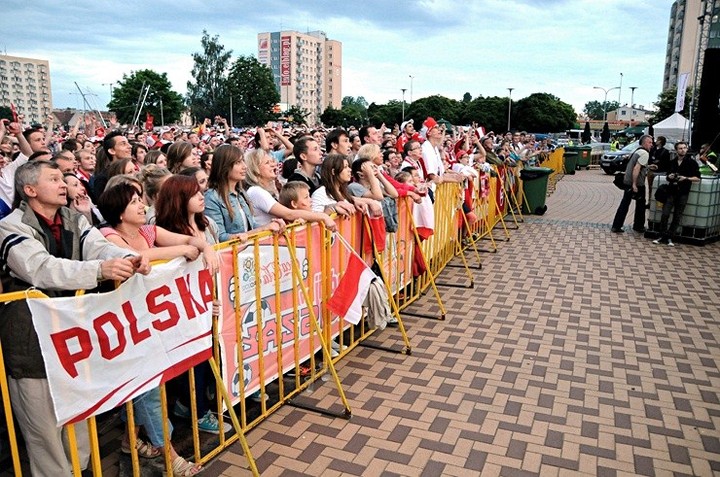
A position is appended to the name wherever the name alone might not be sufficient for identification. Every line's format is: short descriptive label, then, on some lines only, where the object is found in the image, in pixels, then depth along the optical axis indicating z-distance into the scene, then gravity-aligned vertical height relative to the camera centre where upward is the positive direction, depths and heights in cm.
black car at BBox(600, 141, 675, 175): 2592 -55
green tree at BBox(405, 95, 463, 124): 8219 +533
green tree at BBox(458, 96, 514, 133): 7600 +454
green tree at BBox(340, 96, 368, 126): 9643 +470
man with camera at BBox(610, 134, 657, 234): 1170 -77
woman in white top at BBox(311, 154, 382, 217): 540 -45
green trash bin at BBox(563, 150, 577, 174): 3024 -75
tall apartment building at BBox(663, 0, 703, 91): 8856 +1958
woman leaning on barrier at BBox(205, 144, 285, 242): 437 -43
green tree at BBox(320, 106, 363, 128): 9223 +409
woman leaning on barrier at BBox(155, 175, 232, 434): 367 -49
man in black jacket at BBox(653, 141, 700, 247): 1068 -67
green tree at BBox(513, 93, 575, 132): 7369 +439
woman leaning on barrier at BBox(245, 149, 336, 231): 455 -48
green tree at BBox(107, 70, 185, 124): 8612 +640
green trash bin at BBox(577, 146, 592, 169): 3259 -54
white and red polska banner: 262 -106
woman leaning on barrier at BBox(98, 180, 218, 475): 335 -65
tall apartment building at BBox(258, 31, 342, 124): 15250 +2239
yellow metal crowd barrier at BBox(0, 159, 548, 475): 367 -142
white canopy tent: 2370 +98
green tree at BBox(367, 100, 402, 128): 8648 +491
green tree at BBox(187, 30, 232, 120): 7450 +813
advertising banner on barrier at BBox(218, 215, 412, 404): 383 -127
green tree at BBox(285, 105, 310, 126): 9012 +444
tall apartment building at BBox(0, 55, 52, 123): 17125 +1676
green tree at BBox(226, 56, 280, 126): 8581 +758
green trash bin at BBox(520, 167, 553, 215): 1453 -114
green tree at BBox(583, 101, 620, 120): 18518 +1357
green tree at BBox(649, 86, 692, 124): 4931 +402
